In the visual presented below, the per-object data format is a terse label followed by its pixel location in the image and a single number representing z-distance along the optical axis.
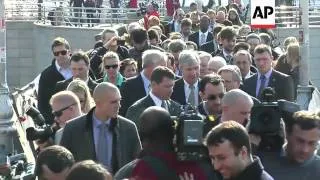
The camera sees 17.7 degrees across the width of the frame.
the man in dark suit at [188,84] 11.44
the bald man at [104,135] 8.37
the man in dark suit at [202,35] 20.93
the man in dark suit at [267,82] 12.09
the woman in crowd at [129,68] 13.02
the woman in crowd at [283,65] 14.11
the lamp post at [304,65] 13.95
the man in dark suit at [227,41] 15.63
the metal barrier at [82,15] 31.16
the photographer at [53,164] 6.24
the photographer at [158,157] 6.31
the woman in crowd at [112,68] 12.36
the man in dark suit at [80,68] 11.84
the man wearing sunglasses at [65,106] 8.83
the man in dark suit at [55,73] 13.20
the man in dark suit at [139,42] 14.52
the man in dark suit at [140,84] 11.44
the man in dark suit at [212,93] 9.65
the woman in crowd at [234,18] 23.08
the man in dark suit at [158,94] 9.81
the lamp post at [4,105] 14.67
